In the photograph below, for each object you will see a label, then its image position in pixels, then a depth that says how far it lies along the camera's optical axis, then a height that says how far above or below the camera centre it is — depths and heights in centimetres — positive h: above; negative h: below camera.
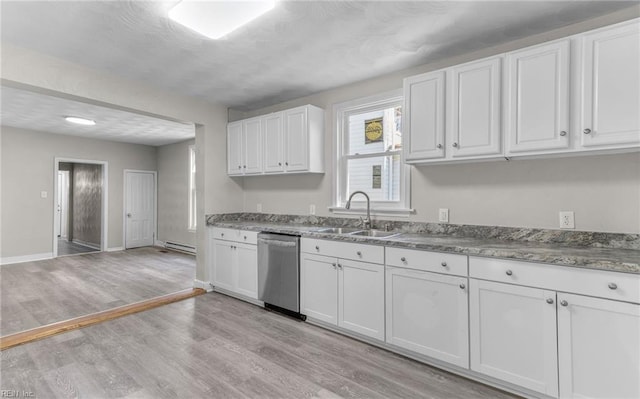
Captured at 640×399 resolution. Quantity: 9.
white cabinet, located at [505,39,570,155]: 208 +68
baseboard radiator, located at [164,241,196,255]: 678 -108
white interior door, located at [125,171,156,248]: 736 -24
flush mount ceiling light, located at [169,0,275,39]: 200 +120
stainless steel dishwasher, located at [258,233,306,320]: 318 -76
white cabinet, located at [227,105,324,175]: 359 +66
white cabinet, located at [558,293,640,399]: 164 -79
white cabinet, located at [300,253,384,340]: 259 -83
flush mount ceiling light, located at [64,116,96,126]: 504 +124
